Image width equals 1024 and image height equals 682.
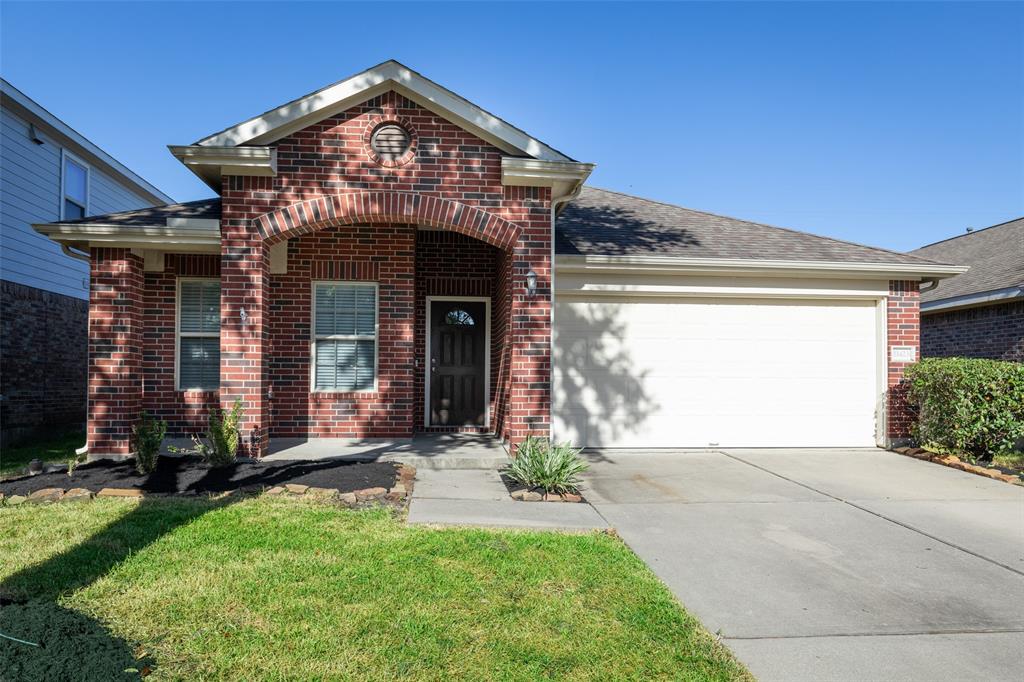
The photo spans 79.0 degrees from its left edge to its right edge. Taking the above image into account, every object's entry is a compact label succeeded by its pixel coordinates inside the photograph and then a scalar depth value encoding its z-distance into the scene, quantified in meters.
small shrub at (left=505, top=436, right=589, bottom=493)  6.64
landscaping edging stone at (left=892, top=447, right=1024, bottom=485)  7.79
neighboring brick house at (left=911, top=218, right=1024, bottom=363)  11.54
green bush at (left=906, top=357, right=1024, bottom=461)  8.44
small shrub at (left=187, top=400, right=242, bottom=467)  7.16
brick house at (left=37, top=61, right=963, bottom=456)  7.97
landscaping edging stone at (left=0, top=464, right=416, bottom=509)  6.05
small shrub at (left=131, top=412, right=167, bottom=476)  6.82
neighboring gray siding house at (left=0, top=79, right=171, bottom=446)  10.71
